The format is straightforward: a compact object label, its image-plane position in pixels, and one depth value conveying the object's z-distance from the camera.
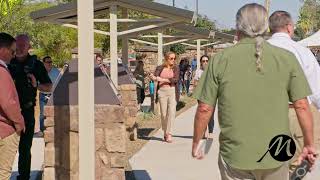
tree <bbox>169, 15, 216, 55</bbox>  38.29
